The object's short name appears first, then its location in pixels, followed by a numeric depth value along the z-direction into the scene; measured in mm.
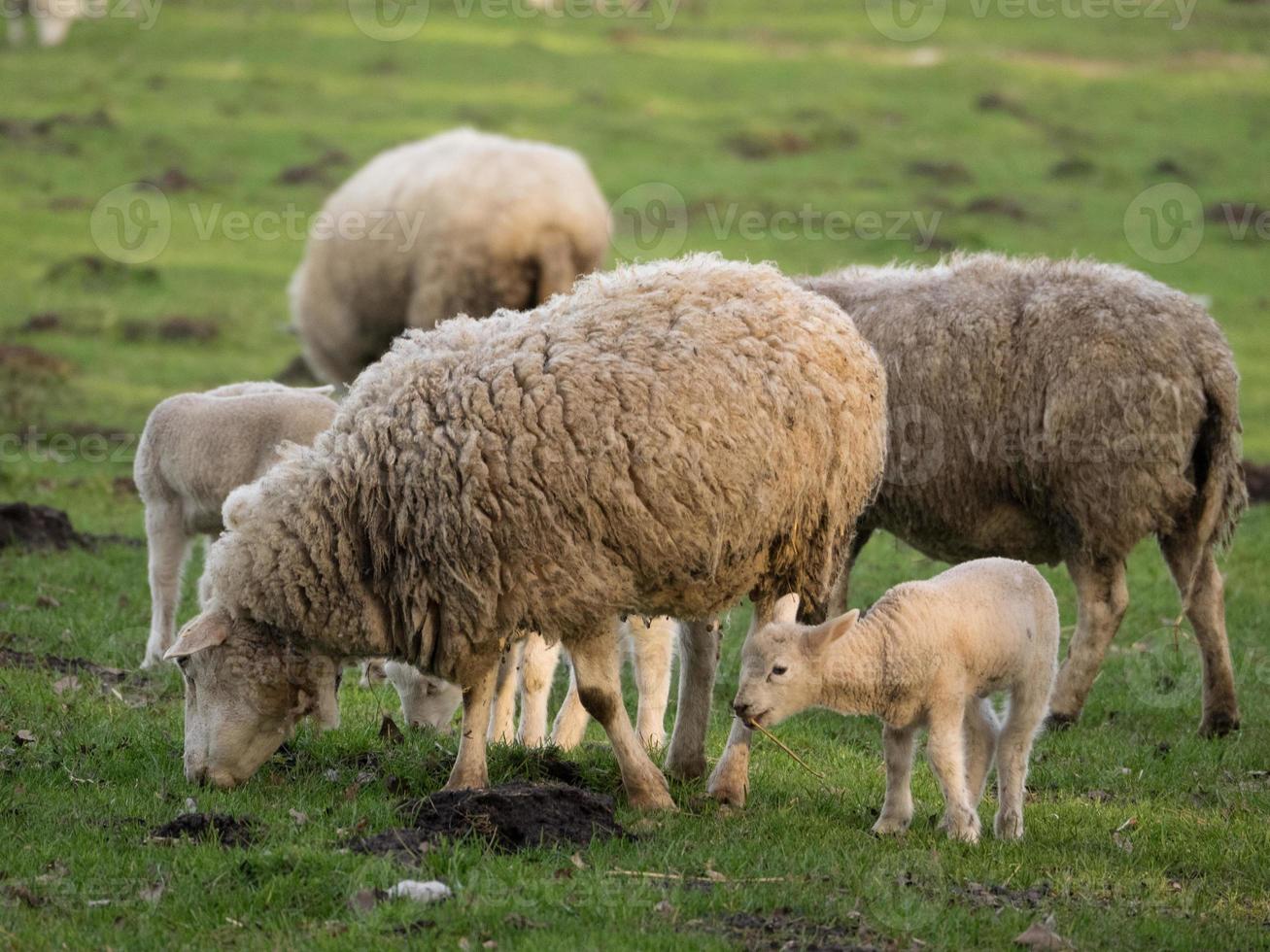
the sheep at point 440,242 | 28375
